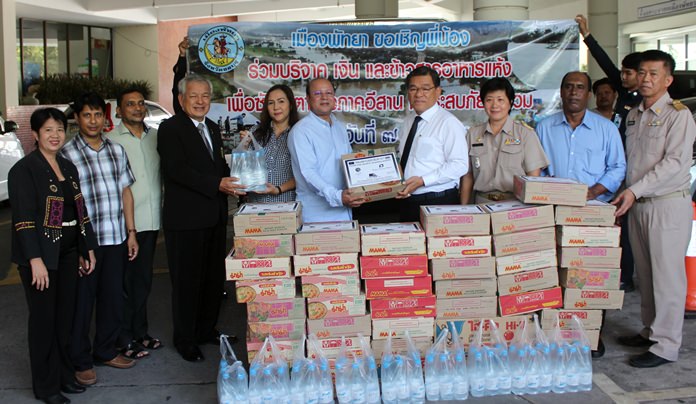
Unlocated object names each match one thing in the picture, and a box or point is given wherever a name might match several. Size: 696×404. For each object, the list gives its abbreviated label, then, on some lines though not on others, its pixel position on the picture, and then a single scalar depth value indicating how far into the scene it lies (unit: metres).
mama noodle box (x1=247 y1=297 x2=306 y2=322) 4.06
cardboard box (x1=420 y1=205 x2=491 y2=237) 4.12
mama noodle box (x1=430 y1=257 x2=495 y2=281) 4.14
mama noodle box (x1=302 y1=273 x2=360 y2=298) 4.05
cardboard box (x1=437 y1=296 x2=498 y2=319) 4.19
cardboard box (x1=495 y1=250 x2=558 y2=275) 4.21
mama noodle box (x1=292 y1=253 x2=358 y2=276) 4.04
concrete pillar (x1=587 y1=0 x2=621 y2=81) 13.59
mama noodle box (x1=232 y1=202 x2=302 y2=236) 4.04
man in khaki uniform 4.54
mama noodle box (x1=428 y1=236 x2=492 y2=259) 4.12
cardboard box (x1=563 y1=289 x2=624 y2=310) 4.32
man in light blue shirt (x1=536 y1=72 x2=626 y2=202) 4.99
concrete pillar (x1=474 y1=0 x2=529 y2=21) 10.02
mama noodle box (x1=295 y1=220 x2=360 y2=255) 4.04
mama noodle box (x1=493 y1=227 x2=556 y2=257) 4.20
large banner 6.84
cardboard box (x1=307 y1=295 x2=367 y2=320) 4.07
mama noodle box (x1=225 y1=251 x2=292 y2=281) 4.02
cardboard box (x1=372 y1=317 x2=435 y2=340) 4.12
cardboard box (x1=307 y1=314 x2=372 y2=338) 4.09
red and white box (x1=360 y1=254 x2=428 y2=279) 4.07
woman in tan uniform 4.76
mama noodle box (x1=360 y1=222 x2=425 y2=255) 4.05
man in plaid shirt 4.44
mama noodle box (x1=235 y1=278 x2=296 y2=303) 4.04
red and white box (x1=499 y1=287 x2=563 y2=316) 4.25
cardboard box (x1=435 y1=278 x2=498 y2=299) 4.17
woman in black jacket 3.92
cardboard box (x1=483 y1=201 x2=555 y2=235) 4.17
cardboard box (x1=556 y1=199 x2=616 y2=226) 4.23
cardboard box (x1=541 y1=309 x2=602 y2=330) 4.31
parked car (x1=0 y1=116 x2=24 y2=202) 11.20
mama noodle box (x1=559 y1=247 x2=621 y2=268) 4.26
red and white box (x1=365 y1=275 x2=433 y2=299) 4.09
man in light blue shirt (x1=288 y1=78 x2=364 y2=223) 4.68
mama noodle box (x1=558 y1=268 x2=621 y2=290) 4.30
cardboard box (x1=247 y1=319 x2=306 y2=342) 4.08
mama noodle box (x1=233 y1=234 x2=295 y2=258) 4.04
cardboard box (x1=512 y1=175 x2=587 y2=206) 4.20
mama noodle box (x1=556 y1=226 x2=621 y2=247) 4.24
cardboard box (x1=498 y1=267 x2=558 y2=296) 4.24
